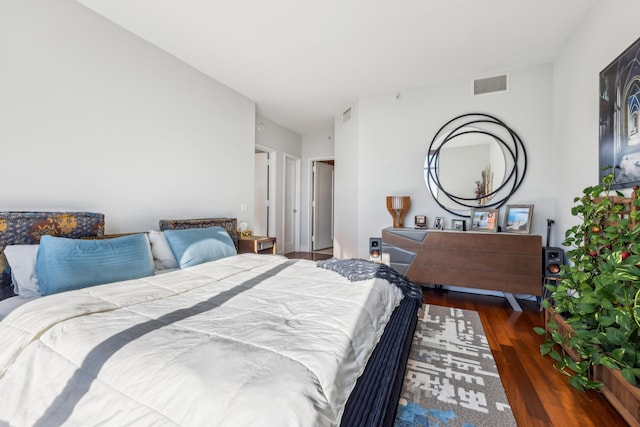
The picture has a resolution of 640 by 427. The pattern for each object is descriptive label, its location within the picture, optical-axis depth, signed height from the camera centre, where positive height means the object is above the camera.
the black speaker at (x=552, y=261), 2.71 -0.48
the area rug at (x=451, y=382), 1.35 -1.01
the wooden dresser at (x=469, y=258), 2.77 -0.50
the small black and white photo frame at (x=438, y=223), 3.46 -0.14
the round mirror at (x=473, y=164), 3.24 +0.60
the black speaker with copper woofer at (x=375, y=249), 3.48 -0.48
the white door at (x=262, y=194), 5.23 +0.32
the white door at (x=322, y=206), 6.02 +0.12
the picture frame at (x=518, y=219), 3.00 -0.07
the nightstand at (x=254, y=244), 3.29 -0.41
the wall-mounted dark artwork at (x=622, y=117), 1.63 +0.63
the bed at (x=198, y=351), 0.71 -0.46
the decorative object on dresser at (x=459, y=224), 3.29 -0.15
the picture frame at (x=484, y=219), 3.11 -0.08
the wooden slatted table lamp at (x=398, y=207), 3.53 +0.06
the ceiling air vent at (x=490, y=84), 3.25 +1.55
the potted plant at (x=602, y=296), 1.18 -0.40
